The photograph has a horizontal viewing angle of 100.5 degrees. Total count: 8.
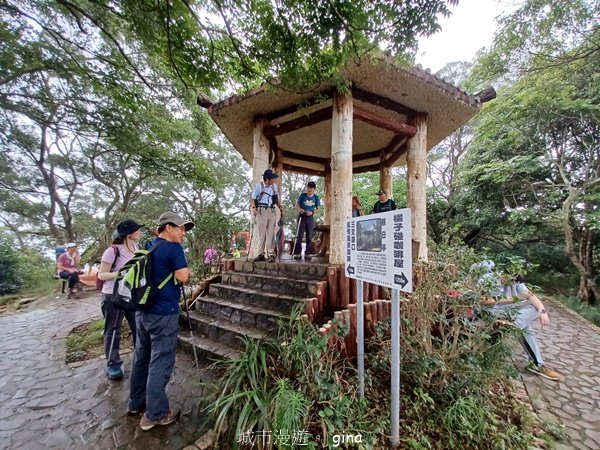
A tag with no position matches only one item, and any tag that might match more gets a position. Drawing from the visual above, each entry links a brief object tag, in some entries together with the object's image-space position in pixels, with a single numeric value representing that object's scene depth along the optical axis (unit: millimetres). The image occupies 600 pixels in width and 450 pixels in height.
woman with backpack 2838
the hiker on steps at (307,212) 5093
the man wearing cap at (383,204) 5484
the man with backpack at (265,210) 4309
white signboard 1816
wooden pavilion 3797
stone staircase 3051
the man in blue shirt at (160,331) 2115
